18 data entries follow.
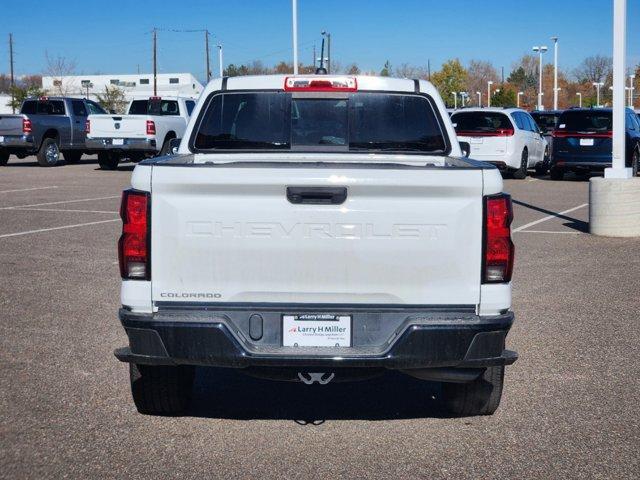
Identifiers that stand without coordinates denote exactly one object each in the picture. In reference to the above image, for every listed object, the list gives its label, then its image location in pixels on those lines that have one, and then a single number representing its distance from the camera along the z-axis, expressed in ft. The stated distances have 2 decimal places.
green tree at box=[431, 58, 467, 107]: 415.03
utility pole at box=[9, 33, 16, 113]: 308.19
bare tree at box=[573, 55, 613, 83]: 449.06
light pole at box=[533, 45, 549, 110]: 252.42
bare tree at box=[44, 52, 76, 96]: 320.56
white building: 396.12
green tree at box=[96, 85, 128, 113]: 286.60
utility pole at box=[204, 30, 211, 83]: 280.51
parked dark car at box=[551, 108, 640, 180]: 76.89
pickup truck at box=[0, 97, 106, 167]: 97.55
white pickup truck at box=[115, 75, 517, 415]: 14.75
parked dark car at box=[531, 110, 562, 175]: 97.66
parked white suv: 79.05
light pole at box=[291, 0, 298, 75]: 139.77
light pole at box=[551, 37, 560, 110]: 227.40
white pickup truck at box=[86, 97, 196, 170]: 90.79
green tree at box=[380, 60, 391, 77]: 301.53
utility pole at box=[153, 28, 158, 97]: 270.87
